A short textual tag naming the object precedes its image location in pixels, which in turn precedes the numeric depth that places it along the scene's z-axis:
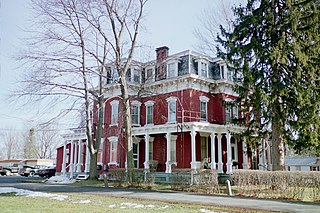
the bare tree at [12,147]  98.56
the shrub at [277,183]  13.99
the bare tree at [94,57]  22.88
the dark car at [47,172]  40.34
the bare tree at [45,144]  86.44
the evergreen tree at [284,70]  18.23
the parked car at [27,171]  46.29
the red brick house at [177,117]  27.22
